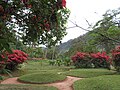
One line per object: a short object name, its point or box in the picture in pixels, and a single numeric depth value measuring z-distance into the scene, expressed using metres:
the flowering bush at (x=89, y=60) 6.95
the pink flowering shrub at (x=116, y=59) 5.16
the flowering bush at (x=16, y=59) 5.73
